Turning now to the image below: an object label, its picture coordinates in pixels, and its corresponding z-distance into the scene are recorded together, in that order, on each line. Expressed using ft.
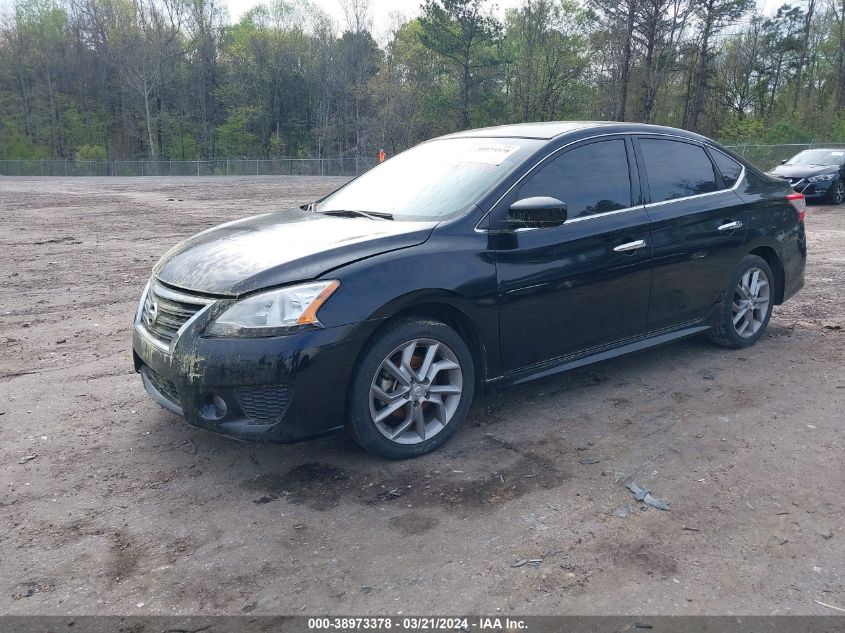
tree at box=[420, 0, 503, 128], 173.27
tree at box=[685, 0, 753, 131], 143.02
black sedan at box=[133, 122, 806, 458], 11.70
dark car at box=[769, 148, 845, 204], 61.41
